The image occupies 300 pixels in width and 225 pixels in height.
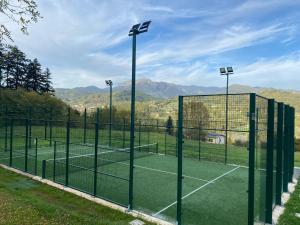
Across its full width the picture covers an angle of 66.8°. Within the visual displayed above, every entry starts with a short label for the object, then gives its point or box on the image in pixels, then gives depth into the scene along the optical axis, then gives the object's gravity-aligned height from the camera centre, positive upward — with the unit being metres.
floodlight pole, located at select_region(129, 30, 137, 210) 5.73 +0.46
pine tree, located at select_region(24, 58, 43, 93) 39.21 +5.90
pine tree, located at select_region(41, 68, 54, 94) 40.64 +5.19
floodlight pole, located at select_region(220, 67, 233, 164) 12.71 +2.43
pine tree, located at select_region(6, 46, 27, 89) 37.54 +6.39
